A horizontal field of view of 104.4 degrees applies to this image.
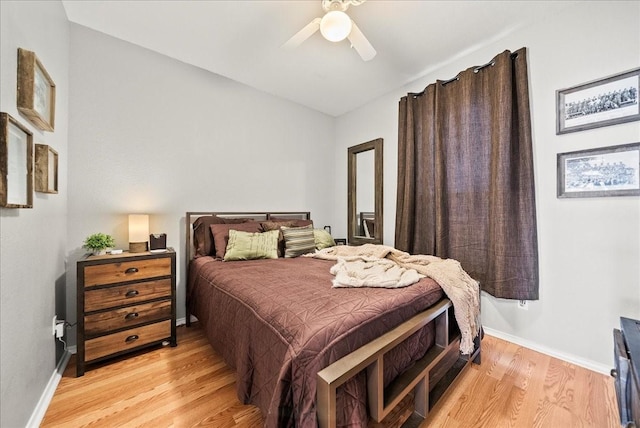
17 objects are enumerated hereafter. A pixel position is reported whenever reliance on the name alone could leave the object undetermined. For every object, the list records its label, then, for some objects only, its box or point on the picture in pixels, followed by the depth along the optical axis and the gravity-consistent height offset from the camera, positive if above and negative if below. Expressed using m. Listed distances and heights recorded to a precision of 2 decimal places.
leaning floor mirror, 3.38 +0.32
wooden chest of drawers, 1.75 -0.66
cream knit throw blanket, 1.56 -0.41
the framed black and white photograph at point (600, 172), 1.67 +0.29
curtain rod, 2.16 +1.38
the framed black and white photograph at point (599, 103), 1.68 +0.79
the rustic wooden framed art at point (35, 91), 1.19 +0.68
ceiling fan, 1.64 +1.30
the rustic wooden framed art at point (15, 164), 1.01 +0.25
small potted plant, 1.95 -0.20
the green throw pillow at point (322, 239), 2.93 -0.29
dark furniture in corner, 0.87 -0.65
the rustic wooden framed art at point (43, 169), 1.40 +0.29
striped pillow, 2.64 -0.28
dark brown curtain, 2.09 +0.37
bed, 0.98 -0.59
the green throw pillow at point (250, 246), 2.34 -0.29
